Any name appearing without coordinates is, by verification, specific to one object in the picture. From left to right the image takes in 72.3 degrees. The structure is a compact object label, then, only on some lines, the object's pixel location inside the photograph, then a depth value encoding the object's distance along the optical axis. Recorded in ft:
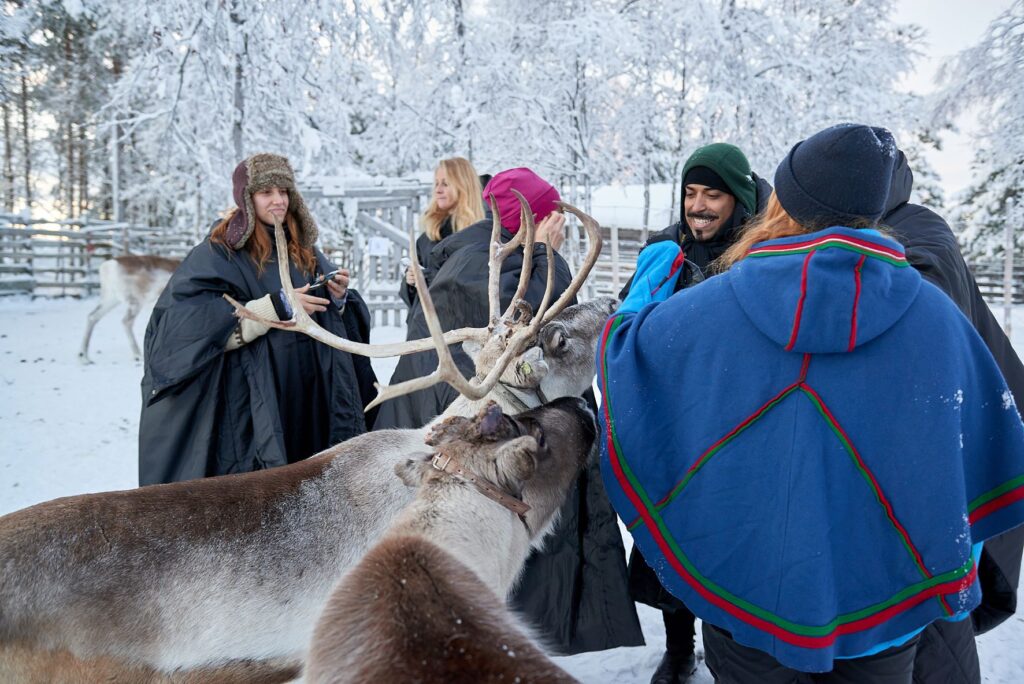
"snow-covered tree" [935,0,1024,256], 38.32
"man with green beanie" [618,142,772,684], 10.10
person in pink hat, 8.47
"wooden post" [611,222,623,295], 37.23
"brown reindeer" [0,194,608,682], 6.28
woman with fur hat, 9.69
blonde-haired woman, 14.37
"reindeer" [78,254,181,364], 37.96
